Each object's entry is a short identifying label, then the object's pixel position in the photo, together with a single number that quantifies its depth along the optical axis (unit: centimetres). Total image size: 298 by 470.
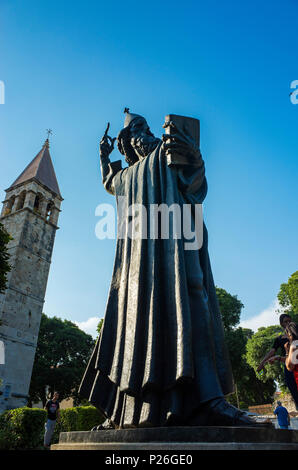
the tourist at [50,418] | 941
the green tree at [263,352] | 2514
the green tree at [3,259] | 1652
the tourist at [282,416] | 642
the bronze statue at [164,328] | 247
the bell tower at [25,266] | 2838
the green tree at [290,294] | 2926
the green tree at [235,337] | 2880
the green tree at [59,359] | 3366
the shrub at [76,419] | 1378
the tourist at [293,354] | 300
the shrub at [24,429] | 1187
